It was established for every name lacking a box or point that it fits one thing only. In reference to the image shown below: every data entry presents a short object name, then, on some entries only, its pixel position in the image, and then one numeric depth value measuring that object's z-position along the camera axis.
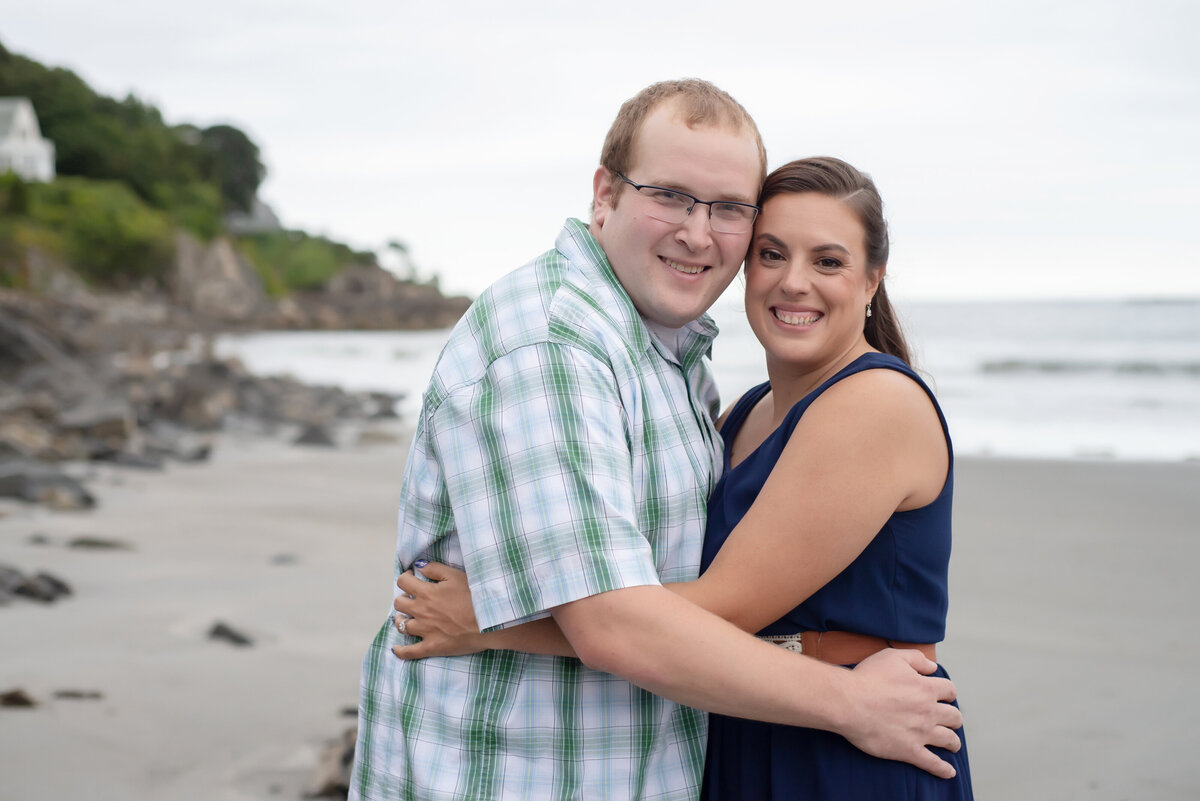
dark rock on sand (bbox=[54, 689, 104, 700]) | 4.76
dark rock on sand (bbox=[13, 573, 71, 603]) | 5.94
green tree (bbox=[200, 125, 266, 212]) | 93.75
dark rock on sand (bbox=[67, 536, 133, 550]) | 7.09
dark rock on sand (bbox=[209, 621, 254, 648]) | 5.61
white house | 64.50
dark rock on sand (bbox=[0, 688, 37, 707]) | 4.64
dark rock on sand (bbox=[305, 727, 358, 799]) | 4.05
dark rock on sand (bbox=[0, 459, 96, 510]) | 8.23
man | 2.02
